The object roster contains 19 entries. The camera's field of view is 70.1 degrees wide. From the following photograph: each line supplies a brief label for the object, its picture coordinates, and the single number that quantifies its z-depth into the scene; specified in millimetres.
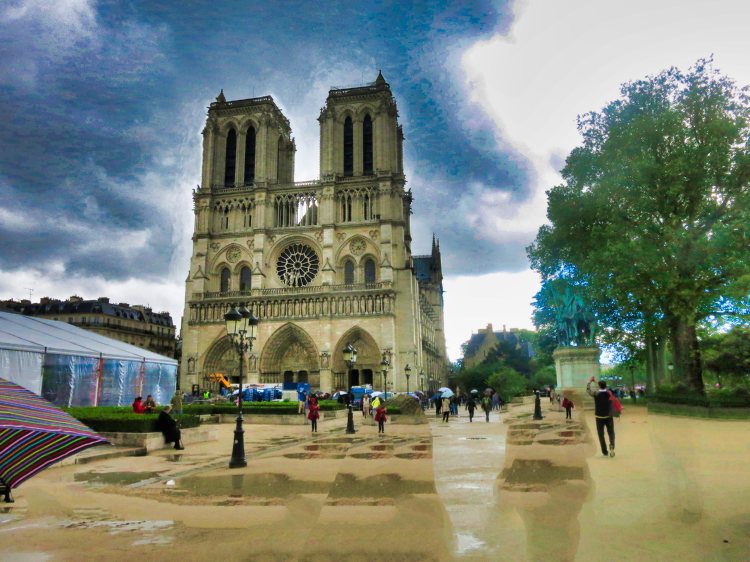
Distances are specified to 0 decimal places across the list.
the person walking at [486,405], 25359
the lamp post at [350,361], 18953
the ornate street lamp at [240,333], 11172
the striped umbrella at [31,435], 3138
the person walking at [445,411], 25797
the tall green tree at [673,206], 20469
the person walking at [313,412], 19984
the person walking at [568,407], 21281
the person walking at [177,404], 19280
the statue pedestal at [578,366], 25125
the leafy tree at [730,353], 26173
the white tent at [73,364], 18859
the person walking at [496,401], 35219
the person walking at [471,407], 24864
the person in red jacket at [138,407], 17000
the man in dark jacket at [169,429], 14625
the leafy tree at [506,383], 44844
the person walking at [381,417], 18734
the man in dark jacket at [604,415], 10430
